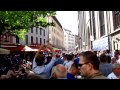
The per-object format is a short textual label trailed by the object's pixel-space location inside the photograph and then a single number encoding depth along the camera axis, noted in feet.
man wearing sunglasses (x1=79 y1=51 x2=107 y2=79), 4.57
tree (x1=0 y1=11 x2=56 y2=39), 27.76
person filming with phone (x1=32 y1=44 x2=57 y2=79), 8.21
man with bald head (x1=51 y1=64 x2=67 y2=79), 5.87
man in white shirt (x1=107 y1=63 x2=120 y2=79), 7.92
